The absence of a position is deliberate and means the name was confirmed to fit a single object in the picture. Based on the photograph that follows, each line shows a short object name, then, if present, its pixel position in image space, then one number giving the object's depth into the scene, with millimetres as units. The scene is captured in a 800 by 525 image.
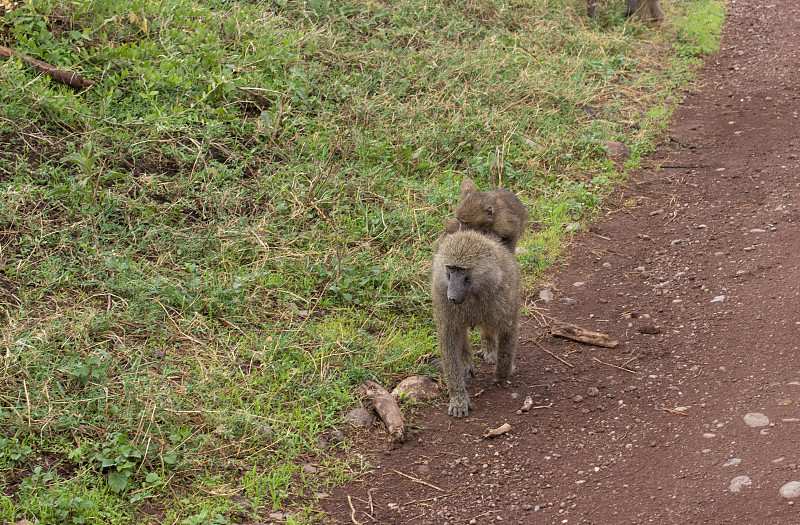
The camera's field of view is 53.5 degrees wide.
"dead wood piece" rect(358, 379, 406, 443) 4520
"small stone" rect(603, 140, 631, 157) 8047
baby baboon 5562
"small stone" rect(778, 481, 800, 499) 3526
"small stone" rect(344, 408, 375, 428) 4609
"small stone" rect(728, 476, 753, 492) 3695
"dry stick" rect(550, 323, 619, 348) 5387
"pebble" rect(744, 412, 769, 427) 4172
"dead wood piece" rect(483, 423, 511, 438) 4570
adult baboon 4500
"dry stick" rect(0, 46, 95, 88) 6453
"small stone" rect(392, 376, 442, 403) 4895
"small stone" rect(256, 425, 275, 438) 4359
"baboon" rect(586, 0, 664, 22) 10781
